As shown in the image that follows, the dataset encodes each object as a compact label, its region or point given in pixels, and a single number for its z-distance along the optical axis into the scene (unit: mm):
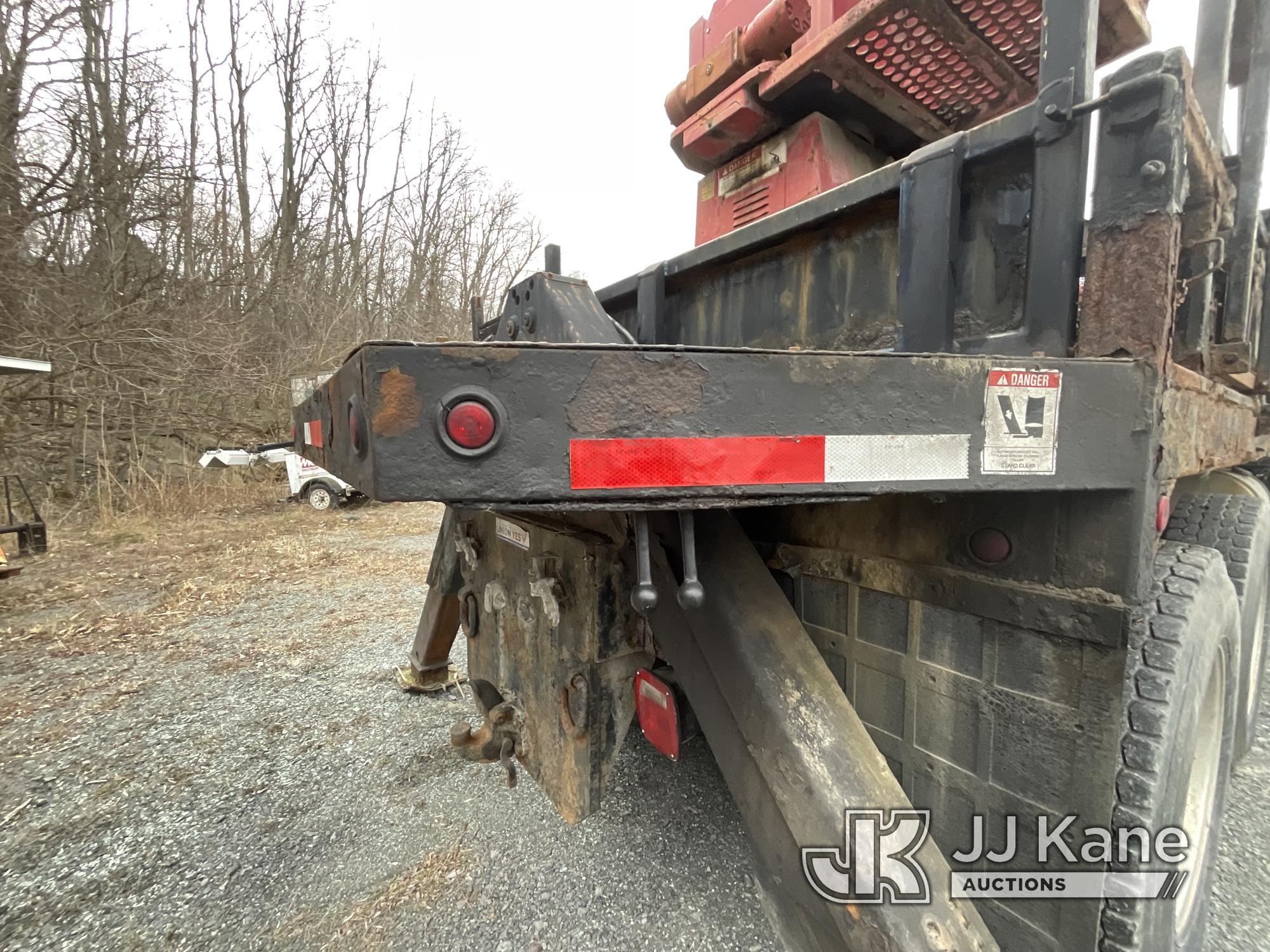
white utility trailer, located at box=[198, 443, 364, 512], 9086
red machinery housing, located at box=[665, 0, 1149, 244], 1561
